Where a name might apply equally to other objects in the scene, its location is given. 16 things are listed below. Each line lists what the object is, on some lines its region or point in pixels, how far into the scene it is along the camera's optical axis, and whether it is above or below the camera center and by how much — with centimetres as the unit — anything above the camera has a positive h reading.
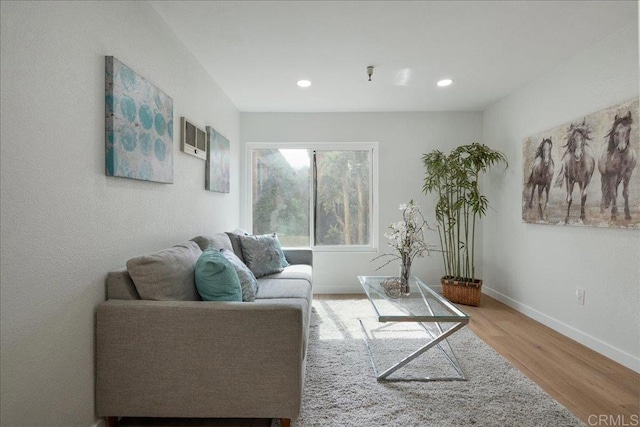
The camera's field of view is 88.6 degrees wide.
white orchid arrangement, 266 -22
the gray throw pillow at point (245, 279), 211 -46
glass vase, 265 -55
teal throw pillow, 183 -40
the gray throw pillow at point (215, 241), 250 -25
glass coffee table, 207 -108
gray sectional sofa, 156 -72
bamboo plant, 387 +18
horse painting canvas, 231 +33
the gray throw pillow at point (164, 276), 166 -35
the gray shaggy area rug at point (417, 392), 176 -111
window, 454 +23
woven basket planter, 378 -94
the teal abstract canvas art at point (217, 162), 315 +50
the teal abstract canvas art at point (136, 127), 167 +48
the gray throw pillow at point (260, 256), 305 -43
